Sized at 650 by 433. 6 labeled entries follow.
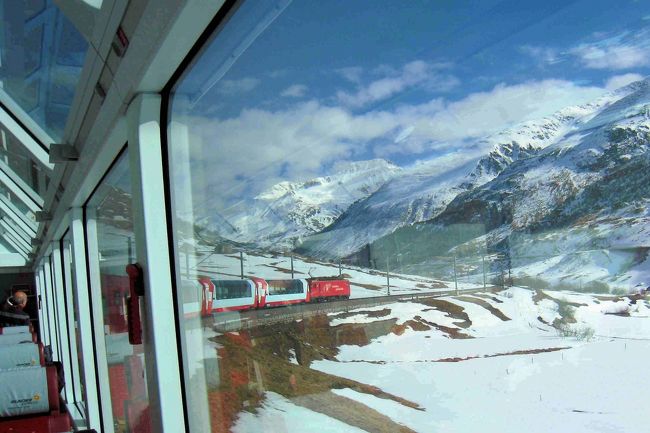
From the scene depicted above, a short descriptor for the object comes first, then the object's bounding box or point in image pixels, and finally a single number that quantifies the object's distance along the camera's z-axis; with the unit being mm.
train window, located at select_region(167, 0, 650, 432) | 829
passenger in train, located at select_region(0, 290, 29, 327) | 9866
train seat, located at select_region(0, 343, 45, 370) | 6035
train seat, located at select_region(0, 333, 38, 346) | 7633
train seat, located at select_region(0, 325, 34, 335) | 8953
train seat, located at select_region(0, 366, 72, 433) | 4434
